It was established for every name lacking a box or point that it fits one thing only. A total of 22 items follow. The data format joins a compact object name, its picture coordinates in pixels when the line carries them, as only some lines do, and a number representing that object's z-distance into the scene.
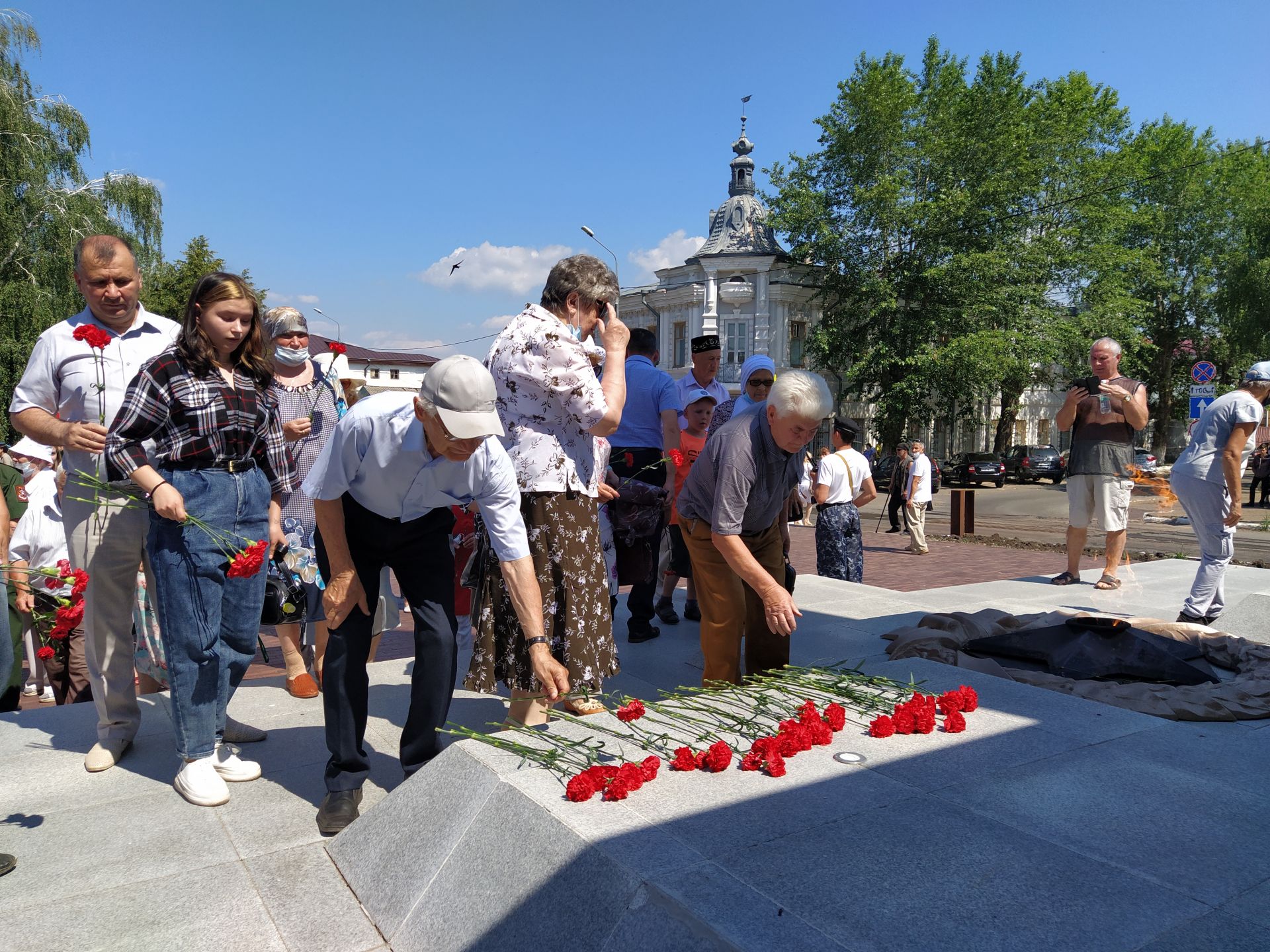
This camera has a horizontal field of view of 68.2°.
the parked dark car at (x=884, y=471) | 31.29
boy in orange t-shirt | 5.98
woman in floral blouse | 3.59
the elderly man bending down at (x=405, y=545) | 2.95
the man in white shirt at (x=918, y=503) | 13.63
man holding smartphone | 7.37
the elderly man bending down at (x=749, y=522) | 3.66
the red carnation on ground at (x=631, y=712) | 3.21
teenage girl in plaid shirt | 3.24
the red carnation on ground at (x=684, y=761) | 2.95
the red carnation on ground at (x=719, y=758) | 2.92
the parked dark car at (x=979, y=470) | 32.88
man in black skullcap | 6.07
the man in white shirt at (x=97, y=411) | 3.50
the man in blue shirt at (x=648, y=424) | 5.61
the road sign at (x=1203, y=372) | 18.42
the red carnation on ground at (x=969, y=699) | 3.52
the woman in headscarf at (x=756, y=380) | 5.99
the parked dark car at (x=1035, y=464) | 34.66
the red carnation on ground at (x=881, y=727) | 3.28
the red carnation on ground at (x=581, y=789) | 2.64
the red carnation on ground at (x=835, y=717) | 3.30
